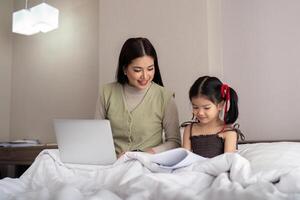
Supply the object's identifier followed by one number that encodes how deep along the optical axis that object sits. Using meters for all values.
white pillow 1.10
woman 1.54
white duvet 0.74
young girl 1.42
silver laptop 1.23
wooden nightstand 2.46
